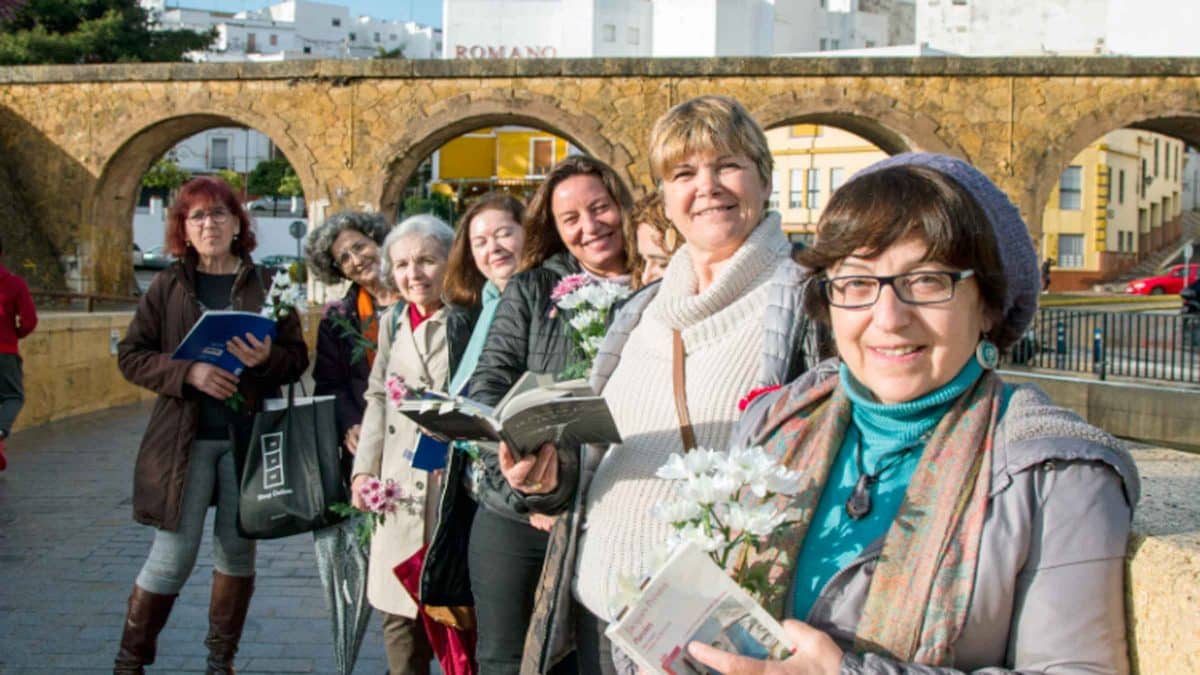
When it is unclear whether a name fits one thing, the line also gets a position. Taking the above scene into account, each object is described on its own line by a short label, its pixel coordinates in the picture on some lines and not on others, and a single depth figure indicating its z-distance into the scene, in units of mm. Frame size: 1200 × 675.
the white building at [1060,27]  38531
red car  37656
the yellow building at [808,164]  44844
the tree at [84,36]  35031
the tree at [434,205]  47094
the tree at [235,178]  57625
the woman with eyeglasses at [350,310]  4961
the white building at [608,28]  47688
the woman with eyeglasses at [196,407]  4379
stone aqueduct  21703
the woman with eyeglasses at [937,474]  1564
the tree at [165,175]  42188
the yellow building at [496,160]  45594
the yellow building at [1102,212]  44344
